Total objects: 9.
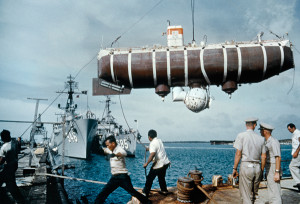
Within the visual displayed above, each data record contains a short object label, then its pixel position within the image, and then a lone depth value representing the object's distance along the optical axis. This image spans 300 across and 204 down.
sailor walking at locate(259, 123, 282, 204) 3.66
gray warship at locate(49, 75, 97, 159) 29.55
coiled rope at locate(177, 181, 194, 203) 4.44
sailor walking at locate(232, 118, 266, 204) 3.46
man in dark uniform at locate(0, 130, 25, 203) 4.59
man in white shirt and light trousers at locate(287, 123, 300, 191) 5.03
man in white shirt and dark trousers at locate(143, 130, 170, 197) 4.54
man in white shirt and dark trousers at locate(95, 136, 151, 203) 3.97
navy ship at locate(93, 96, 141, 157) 38.72
